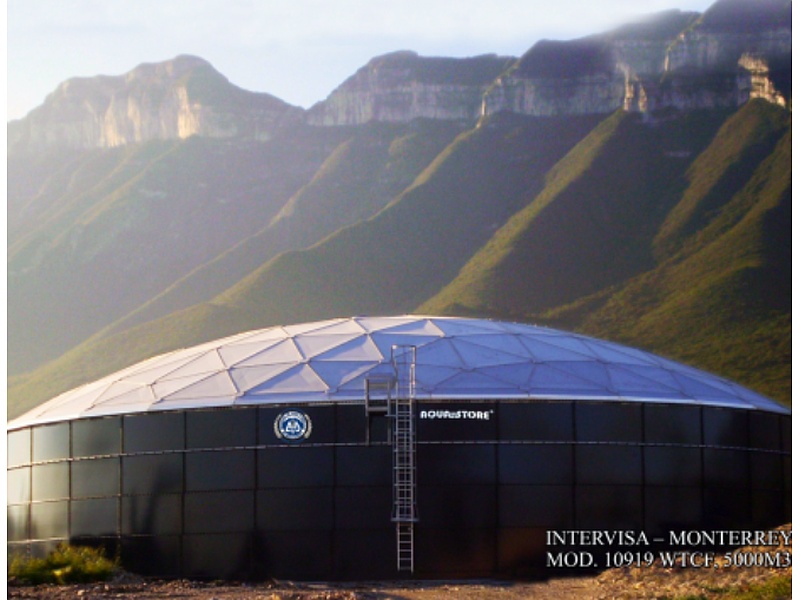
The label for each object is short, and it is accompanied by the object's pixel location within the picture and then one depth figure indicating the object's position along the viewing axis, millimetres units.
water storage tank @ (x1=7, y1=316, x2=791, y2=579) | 35312
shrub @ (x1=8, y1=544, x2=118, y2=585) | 33406
